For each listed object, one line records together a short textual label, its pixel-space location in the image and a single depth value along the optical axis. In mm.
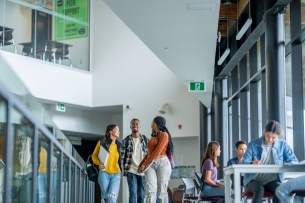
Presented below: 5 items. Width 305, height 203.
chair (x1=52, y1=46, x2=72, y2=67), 16516
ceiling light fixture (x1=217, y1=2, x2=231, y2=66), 10234
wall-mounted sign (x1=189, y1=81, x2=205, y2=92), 12570
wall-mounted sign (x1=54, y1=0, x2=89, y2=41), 16688
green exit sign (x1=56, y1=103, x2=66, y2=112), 16688
